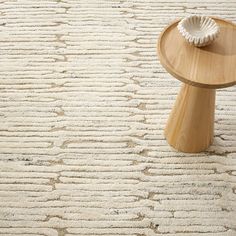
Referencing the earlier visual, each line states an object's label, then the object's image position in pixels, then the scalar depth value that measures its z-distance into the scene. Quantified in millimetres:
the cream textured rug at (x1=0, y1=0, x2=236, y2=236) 3678
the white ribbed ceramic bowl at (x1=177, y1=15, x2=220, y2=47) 3574
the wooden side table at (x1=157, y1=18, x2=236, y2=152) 3499
